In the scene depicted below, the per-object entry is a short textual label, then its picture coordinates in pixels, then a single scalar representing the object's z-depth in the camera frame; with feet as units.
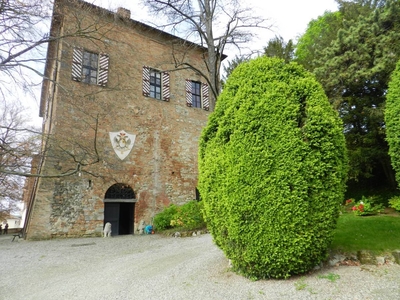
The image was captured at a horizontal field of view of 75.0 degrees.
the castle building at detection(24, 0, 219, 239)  34.35
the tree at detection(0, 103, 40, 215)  23.25
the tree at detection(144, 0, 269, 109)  30.66
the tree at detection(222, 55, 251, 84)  42.48
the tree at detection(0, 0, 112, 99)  18.72
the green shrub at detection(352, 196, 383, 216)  21.28
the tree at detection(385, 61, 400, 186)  15.38
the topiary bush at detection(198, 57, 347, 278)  11.02
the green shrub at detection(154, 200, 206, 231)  33.68
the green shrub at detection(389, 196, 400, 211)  21.77
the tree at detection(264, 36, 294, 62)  38.65
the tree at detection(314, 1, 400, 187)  26.09
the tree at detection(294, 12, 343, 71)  36.02
